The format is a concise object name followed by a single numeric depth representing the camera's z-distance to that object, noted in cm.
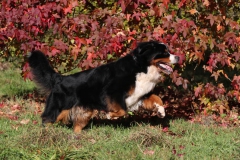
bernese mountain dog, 1059
